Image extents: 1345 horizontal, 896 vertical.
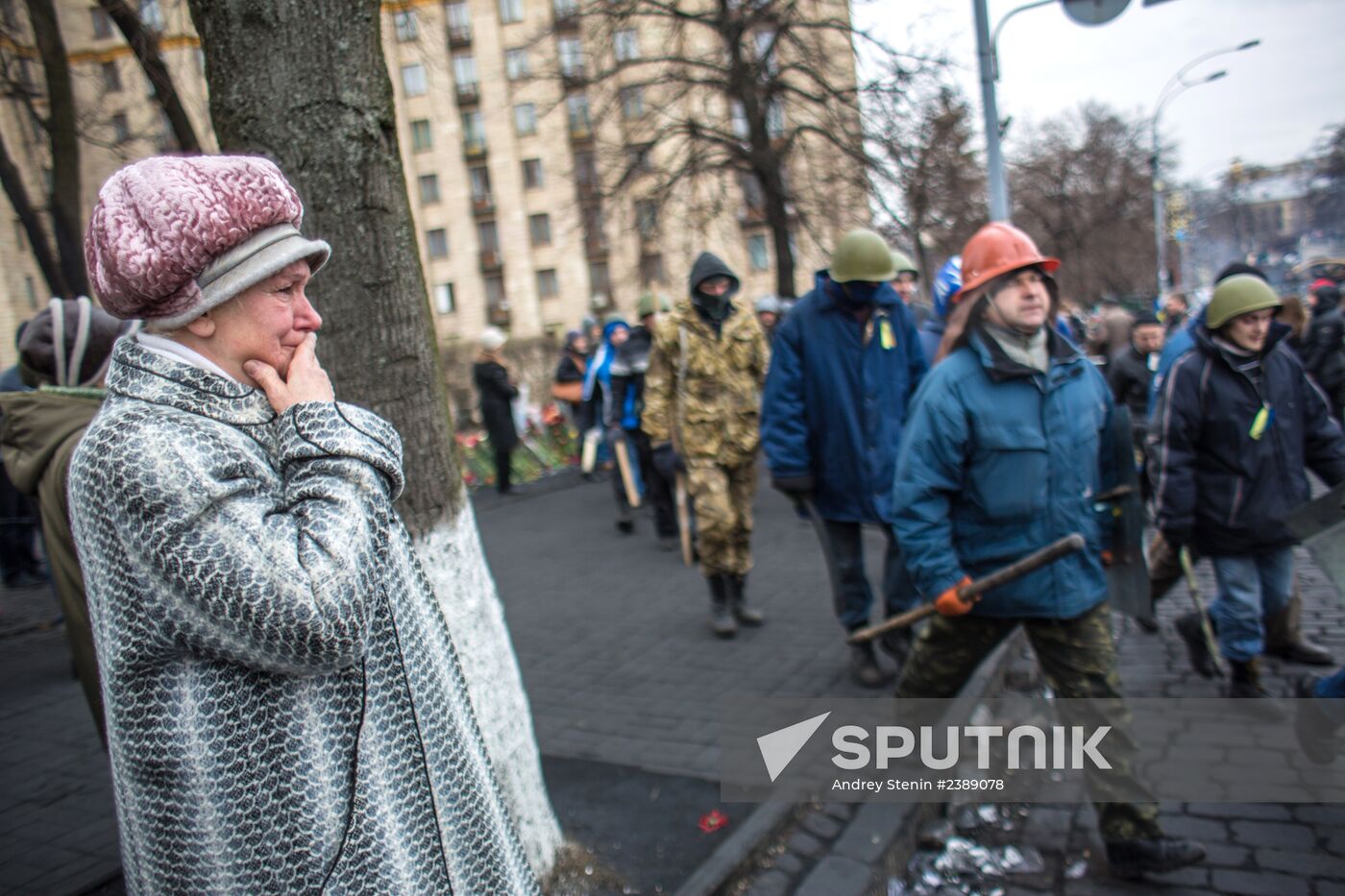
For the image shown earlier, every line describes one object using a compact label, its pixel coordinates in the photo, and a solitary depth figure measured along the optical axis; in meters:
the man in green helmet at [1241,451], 4.27
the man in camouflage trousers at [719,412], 5.87
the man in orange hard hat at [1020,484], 3.25
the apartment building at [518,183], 16.00
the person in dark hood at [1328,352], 9.38
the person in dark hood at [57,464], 3.08
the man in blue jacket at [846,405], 4.90
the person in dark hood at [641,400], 8.78
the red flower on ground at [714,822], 3.53
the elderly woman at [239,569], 1.36
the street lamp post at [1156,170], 27.61
